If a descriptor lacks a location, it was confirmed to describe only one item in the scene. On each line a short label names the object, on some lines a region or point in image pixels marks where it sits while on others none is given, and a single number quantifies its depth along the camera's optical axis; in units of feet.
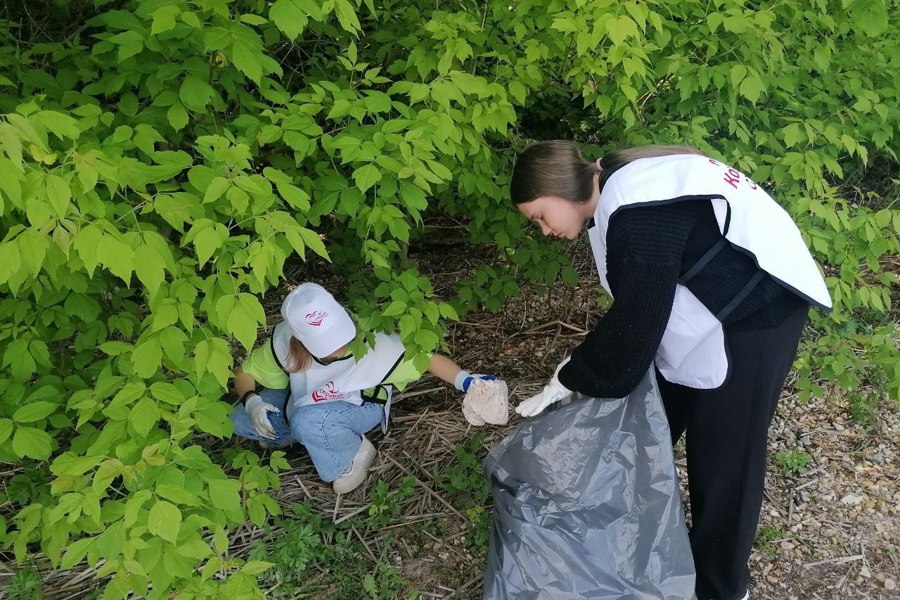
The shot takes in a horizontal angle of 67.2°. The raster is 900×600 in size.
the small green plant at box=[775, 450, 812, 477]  9.38
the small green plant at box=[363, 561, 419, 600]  7.57
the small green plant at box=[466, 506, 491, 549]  8.16
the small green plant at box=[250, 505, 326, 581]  7.84
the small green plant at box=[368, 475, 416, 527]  8.54
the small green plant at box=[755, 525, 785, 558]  8.18
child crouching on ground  8.25
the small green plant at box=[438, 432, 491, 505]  8.76
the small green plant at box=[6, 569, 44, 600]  7.57
